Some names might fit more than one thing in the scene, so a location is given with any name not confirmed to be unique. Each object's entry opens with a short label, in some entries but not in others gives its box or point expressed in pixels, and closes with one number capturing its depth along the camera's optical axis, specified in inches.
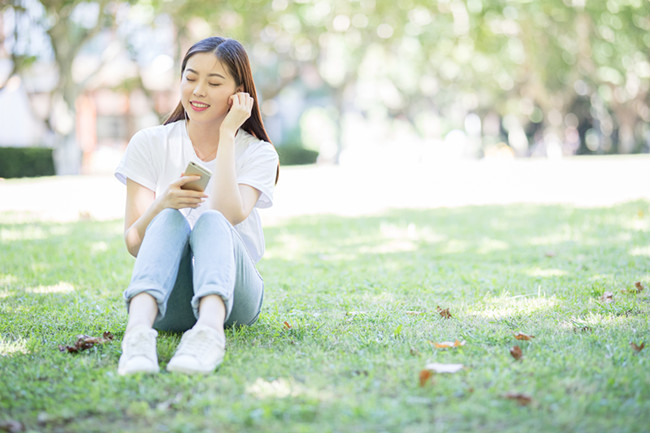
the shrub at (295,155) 1251.8
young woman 112.7
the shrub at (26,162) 867.4
